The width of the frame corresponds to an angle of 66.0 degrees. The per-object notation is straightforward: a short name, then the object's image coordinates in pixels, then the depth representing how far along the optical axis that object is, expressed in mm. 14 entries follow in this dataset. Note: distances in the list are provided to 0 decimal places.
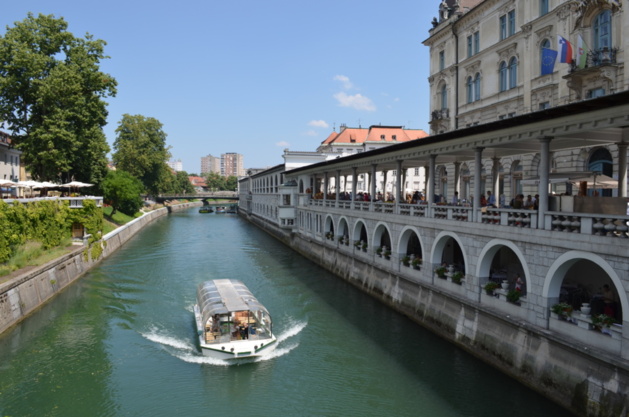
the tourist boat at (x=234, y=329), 18797
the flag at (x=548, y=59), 25016
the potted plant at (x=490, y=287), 18203
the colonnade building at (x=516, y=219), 13734
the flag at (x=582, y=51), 27000
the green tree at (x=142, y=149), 90688
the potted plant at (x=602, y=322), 13289
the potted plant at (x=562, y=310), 14656
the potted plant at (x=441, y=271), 21766
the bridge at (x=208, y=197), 122606
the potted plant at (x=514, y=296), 16891
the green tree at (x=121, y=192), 66500
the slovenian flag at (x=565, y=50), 25108
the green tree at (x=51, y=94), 42125
